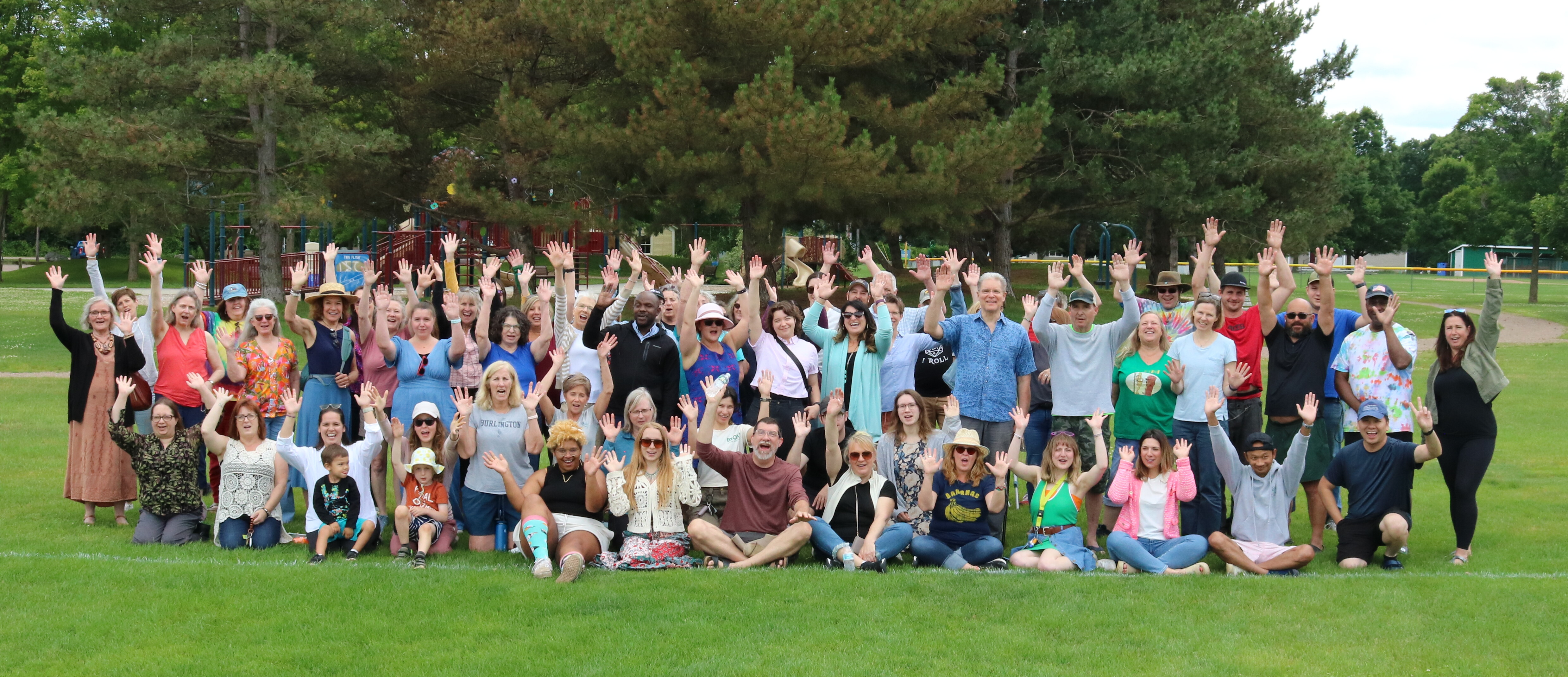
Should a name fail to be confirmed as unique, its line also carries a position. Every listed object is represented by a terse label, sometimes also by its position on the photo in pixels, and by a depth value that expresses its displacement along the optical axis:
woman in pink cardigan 7.76
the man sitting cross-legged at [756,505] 7.90
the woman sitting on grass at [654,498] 7.92
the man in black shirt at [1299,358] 8.73
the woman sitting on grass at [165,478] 8.52
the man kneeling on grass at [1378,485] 7.97
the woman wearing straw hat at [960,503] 7.97
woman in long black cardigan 9.09
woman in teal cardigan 8.84
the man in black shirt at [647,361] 8.72
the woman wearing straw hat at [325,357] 9.03
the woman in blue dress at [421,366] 8.73
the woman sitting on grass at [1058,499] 7.99
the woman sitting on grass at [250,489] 8.37
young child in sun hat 8.13
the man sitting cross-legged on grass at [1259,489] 8.01
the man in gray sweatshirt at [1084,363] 8.69
